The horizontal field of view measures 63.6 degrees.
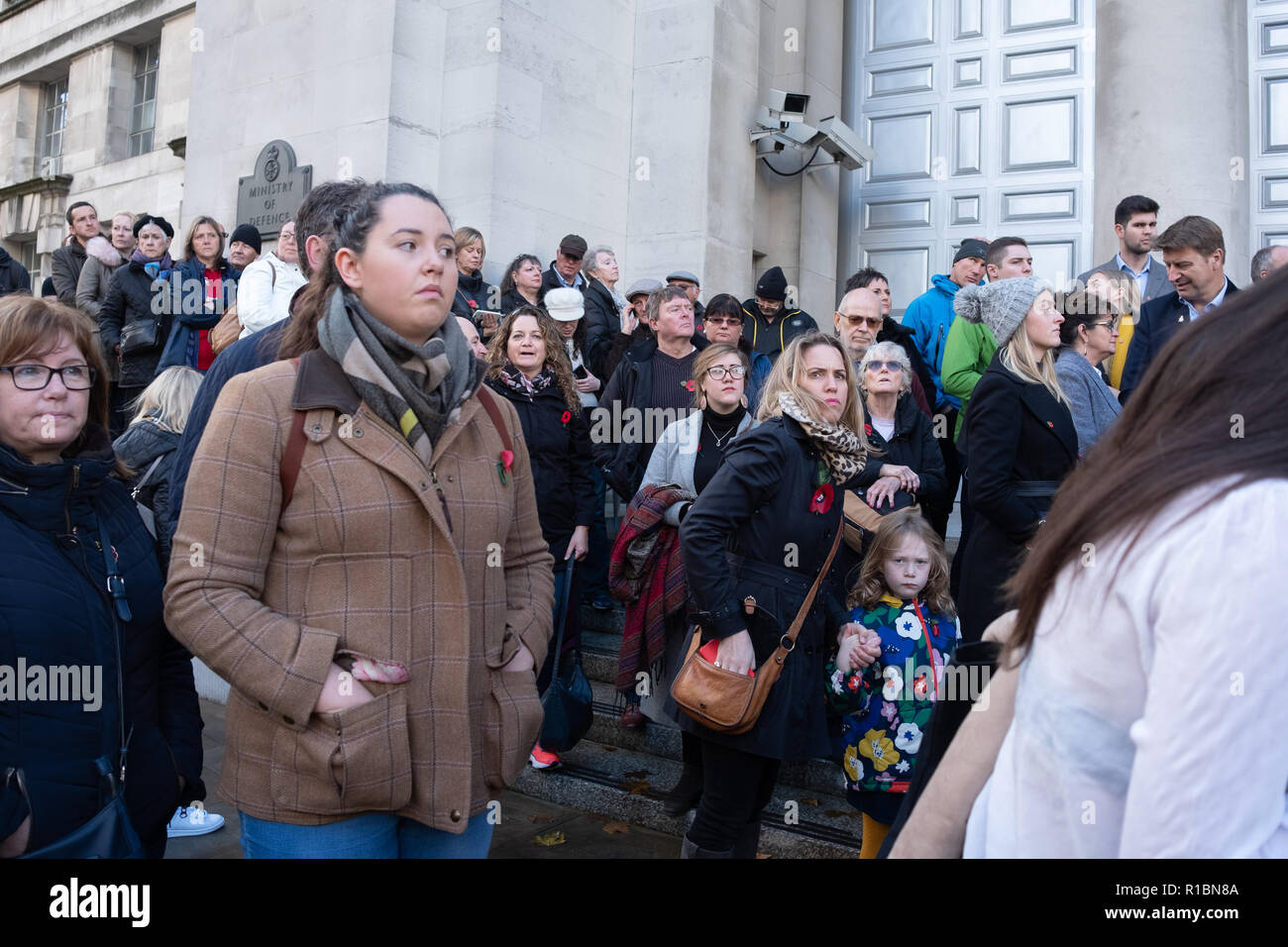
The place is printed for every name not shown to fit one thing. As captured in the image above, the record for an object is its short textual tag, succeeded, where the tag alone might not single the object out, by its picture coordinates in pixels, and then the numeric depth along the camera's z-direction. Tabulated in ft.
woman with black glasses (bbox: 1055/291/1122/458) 15.39
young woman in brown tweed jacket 6.88
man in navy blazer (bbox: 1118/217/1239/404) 17.81
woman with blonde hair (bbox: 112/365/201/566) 14.10
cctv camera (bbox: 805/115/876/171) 33.09
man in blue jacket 21.87
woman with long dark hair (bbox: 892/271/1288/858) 3.60
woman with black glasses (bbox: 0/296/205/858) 7.41
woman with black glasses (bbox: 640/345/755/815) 15.17
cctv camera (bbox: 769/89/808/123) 32.63
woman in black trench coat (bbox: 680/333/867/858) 11.32
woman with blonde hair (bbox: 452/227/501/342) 23.91
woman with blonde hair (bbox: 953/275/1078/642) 13.50
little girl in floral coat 11.88
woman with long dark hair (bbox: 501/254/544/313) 25.43
